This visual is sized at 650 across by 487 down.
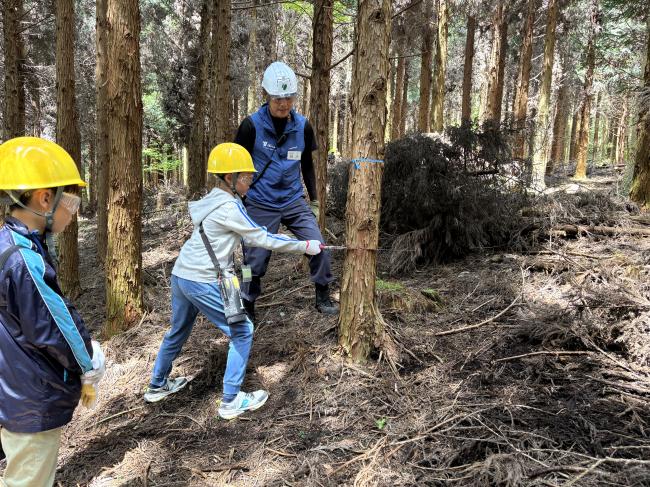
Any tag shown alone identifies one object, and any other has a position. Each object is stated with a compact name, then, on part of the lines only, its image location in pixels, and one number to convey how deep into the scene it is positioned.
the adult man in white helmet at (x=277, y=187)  4.41
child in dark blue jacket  2.13
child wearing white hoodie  3.35
